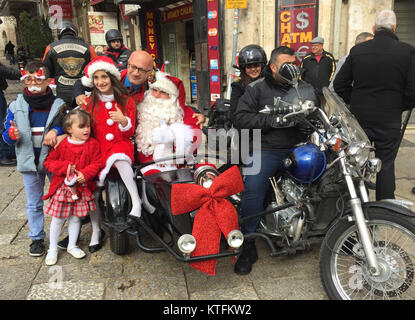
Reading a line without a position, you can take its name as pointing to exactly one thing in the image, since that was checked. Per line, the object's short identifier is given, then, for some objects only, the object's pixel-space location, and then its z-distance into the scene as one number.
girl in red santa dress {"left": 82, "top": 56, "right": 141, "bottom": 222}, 2.99
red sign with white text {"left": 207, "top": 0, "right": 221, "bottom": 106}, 8.30
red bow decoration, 2.44
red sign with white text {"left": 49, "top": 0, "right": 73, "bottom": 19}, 20.73
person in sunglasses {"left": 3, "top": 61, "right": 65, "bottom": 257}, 3.01
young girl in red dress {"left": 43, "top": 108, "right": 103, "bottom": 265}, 2.94
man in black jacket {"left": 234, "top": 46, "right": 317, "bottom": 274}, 2.86
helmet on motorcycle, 2.53
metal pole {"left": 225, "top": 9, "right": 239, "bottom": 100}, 7.50
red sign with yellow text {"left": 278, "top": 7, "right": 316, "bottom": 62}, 7.76
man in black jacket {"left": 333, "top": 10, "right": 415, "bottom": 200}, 3.32
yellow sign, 6.95
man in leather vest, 4.58
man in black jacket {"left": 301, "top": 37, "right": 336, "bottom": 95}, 7.00
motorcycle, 2.24
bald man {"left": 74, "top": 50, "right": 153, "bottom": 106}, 3.26
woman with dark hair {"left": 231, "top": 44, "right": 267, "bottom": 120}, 3.47
